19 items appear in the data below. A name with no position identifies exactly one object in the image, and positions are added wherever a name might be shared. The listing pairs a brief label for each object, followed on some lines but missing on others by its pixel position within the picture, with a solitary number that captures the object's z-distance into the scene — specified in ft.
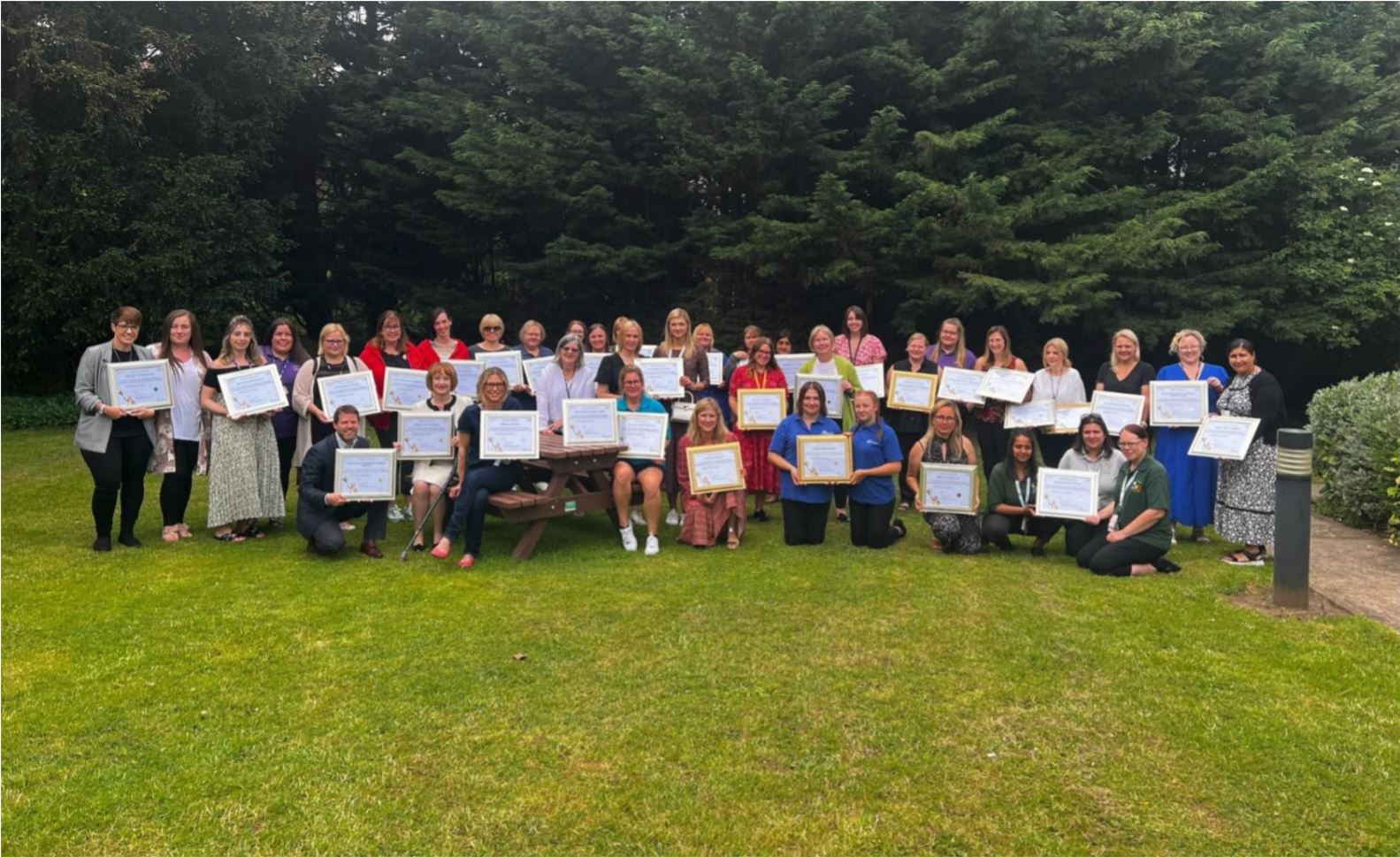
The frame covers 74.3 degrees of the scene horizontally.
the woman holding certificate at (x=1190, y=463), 26.30
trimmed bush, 27.71
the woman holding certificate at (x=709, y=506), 26.16
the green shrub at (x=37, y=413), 55.26
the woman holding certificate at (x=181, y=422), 25.53
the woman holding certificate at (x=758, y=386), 29.71
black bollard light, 20.01
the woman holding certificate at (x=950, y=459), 25.44
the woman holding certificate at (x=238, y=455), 25.75
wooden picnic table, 24.22
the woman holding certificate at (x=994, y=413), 28.78
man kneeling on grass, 24.47
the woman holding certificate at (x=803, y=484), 26.45
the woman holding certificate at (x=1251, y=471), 24.20
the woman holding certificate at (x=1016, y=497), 25.26
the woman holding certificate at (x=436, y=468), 25.66
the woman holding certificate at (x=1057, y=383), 28.09
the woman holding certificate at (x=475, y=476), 24.29
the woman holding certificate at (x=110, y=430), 24.45
